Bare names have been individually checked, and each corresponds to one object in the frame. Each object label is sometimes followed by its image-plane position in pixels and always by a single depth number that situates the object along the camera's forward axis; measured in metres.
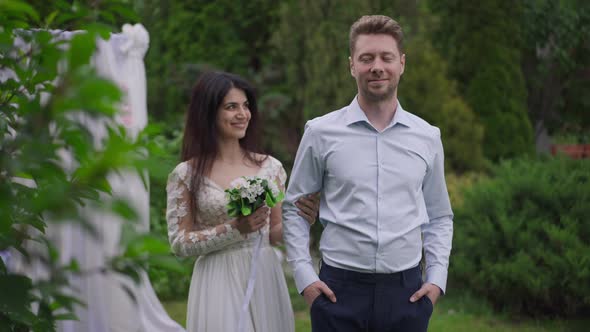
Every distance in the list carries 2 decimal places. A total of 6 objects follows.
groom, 3.09
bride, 3.87
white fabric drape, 5.65
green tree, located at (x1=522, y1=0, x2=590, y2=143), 16.14
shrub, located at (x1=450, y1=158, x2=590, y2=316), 6.48
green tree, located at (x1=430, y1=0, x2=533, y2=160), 12.63
